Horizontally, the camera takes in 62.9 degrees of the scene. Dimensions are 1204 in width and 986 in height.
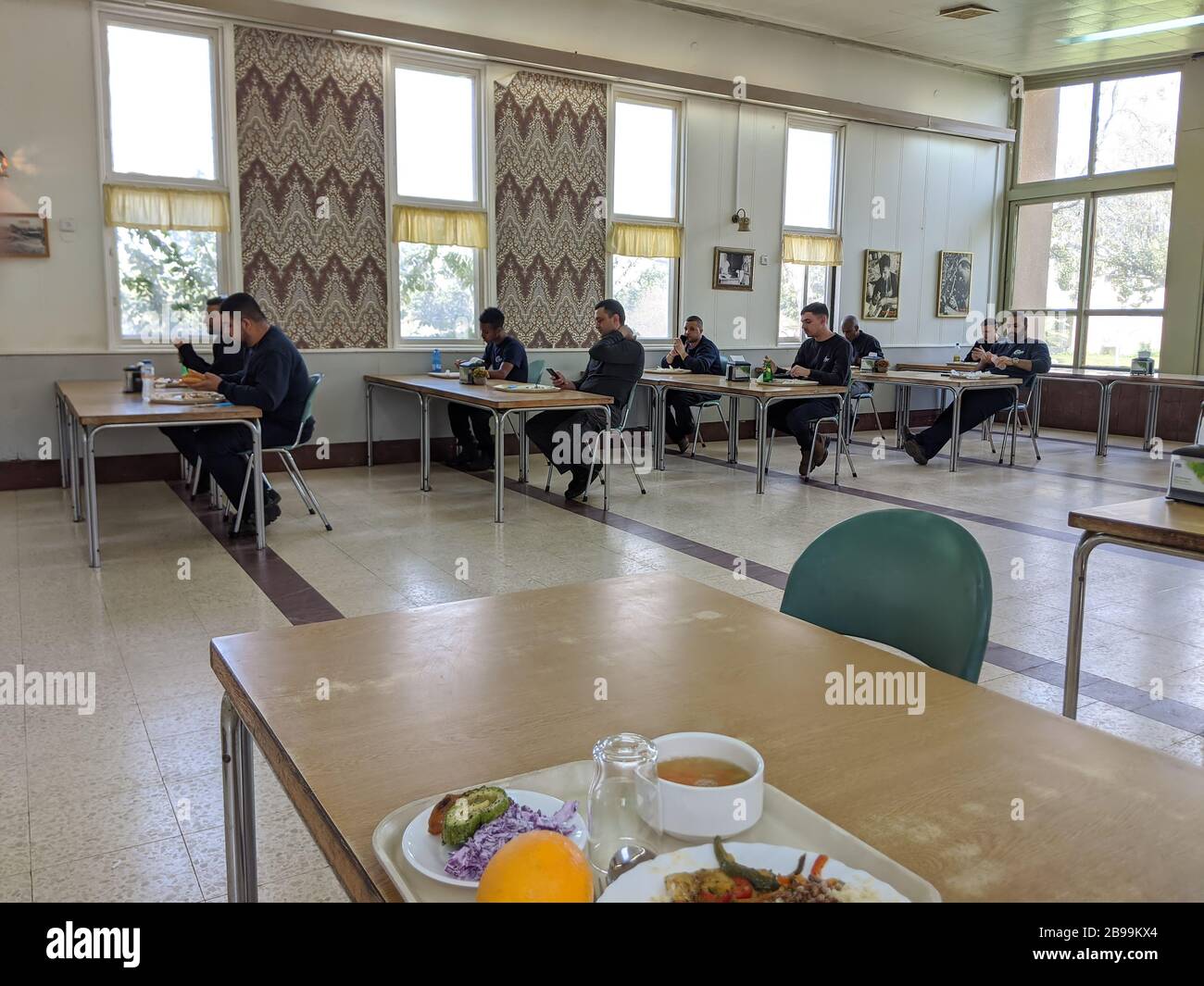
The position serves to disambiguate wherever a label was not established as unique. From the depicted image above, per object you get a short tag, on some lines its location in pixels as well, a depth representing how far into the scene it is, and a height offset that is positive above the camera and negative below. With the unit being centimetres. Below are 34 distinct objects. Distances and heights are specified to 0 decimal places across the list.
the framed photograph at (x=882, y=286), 1062 +79
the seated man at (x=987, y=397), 843 -32
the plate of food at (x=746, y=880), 83 -45
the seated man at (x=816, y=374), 734 -12
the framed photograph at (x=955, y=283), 1126 +88
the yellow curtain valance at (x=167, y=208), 683 +95
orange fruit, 80 -43
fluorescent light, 887 +307
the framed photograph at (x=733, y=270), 956 +83
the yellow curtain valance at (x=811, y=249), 993 +110
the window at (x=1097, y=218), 1041 +160
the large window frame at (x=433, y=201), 770 +147
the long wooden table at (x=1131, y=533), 223 -39
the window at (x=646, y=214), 894 +129
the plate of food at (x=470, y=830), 91 -46
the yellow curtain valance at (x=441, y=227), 788 +99
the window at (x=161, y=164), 682 +127
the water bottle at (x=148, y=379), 533 -20
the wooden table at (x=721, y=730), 97 -47
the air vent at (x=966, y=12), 864 +307
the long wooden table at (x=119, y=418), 459 -35
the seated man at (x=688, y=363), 860 -7
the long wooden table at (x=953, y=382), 794 -18
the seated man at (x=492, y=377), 719 -19
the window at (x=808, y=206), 1000 +154
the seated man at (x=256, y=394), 517 -25
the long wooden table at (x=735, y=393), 678 -26
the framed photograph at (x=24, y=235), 652 +70
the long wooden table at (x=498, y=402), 569 -30
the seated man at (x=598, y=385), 651 -22
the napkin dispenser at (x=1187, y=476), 254 -29
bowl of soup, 98 -45
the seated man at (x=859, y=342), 951 +16
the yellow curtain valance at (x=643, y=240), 886 +103
